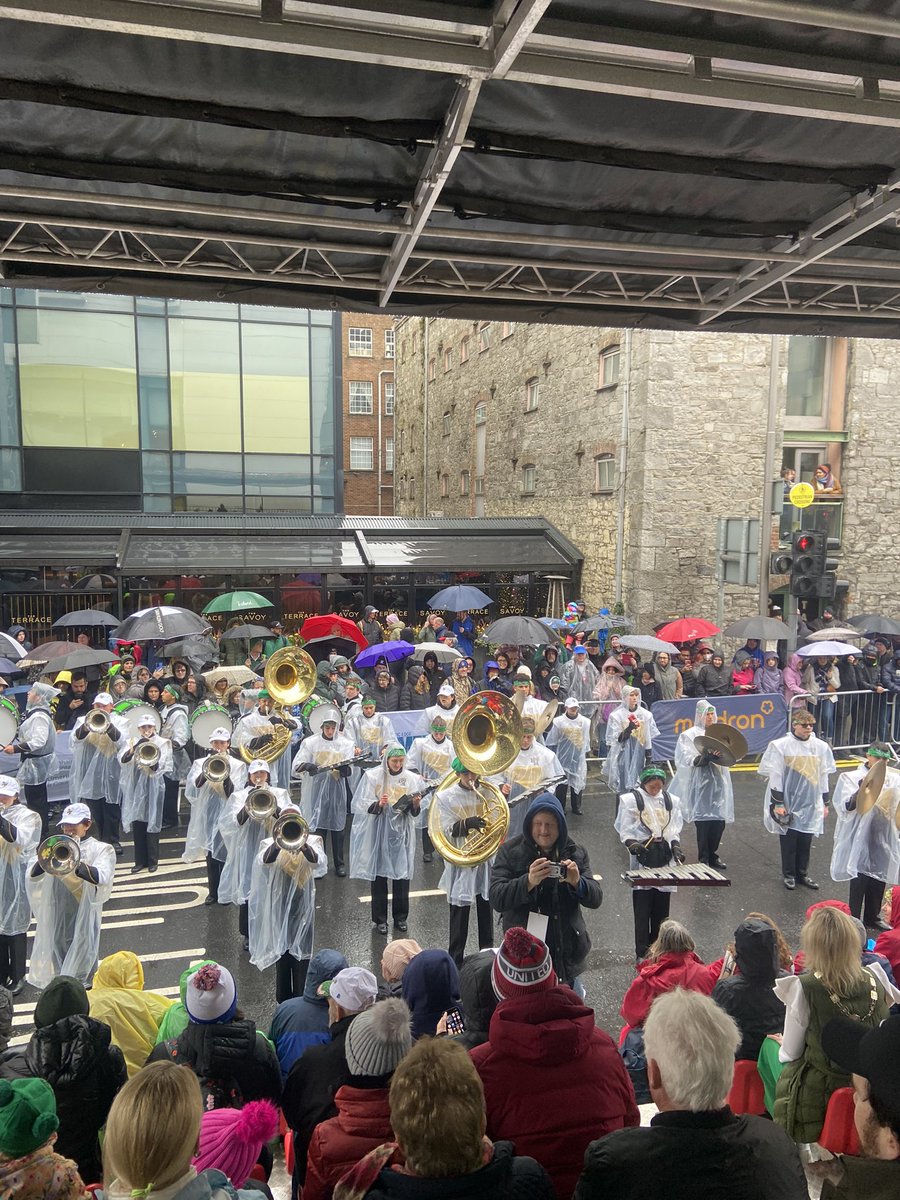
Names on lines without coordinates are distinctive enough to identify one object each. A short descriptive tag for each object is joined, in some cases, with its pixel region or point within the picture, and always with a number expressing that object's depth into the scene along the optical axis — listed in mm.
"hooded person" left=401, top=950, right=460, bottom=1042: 3680
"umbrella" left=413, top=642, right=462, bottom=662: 12844
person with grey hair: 2072
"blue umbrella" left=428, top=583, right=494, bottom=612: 15734
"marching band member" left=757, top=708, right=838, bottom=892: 8086
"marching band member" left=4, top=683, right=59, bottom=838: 8727
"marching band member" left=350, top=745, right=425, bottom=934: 7383
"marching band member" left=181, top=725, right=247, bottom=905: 7797
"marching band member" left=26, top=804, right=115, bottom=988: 6043
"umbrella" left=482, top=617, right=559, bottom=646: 12430
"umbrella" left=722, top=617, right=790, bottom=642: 12609
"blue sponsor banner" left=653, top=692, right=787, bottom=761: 11414
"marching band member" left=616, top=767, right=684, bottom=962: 6496
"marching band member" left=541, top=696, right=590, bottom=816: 9953
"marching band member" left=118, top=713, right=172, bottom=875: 8547
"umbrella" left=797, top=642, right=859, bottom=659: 12227
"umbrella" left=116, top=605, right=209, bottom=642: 12055
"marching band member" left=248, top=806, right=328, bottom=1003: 6195
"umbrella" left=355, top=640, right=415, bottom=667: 12781
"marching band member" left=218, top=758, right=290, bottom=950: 6879
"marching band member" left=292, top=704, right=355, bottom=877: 8492
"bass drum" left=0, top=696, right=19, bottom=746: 8094
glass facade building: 18484
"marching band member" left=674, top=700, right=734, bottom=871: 8500
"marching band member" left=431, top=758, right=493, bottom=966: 6688
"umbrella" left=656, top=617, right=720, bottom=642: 13603
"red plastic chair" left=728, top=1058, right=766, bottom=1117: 3721
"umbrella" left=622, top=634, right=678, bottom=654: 12484
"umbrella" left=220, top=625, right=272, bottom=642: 13422
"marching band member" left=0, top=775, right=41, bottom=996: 6246
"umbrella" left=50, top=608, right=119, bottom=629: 13172
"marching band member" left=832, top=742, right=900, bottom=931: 7184
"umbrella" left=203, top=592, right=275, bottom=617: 14597
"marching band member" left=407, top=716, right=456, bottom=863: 8438
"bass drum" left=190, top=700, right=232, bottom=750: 8984
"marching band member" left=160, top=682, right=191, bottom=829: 9359
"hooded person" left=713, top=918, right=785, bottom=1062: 3729
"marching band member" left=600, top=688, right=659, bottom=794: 9891
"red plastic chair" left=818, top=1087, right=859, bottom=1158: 2986
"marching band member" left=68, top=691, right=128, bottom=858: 8930
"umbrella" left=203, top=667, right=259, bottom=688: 10530
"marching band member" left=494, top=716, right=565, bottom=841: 8008
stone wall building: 16672
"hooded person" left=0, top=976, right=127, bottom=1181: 3041
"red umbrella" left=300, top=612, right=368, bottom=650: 14000
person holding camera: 5078
